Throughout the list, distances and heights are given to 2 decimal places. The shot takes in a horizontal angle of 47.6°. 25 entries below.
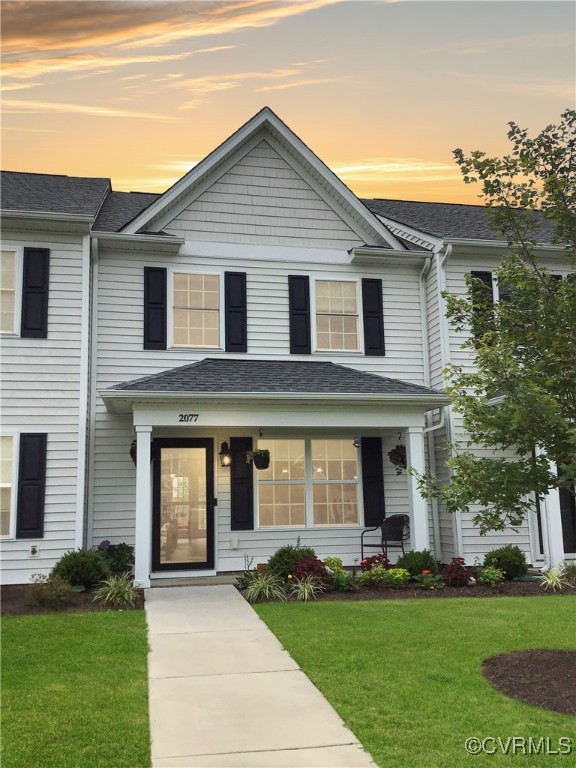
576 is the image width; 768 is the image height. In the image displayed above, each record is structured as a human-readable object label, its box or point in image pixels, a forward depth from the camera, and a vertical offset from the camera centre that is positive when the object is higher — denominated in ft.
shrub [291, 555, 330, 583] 34.19 -3.68
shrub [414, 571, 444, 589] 34.76 -4.44
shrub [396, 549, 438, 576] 36.55 -3.64
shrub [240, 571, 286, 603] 32.12 -4.43
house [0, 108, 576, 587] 37.37 +8.42
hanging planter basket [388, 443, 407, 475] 42.39 +2.52
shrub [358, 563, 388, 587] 34.99 -4.21
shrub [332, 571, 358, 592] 34.12 -4.36
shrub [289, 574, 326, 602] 32.55 -4.44
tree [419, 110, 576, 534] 20.12 +4.73
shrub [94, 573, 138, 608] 30.73 -4.25
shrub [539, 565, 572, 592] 35.55 -4.68
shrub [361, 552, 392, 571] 36.52 -3.57
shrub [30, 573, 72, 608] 30.22 -4.08
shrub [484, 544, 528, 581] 37.86 -3.81
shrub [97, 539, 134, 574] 37.04 -2.94
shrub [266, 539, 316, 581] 35.17 -3.24
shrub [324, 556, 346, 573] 36.23 -3.61
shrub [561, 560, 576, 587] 37.45 -4.49
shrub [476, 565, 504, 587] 35.19 -4.33
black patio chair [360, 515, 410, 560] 40.47 -2.24
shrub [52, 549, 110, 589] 33.37 -3.32
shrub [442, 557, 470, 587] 35.35 -4.23
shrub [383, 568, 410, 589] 34.86 -4.25
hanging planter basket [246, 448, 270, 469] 40.14 +2.59
